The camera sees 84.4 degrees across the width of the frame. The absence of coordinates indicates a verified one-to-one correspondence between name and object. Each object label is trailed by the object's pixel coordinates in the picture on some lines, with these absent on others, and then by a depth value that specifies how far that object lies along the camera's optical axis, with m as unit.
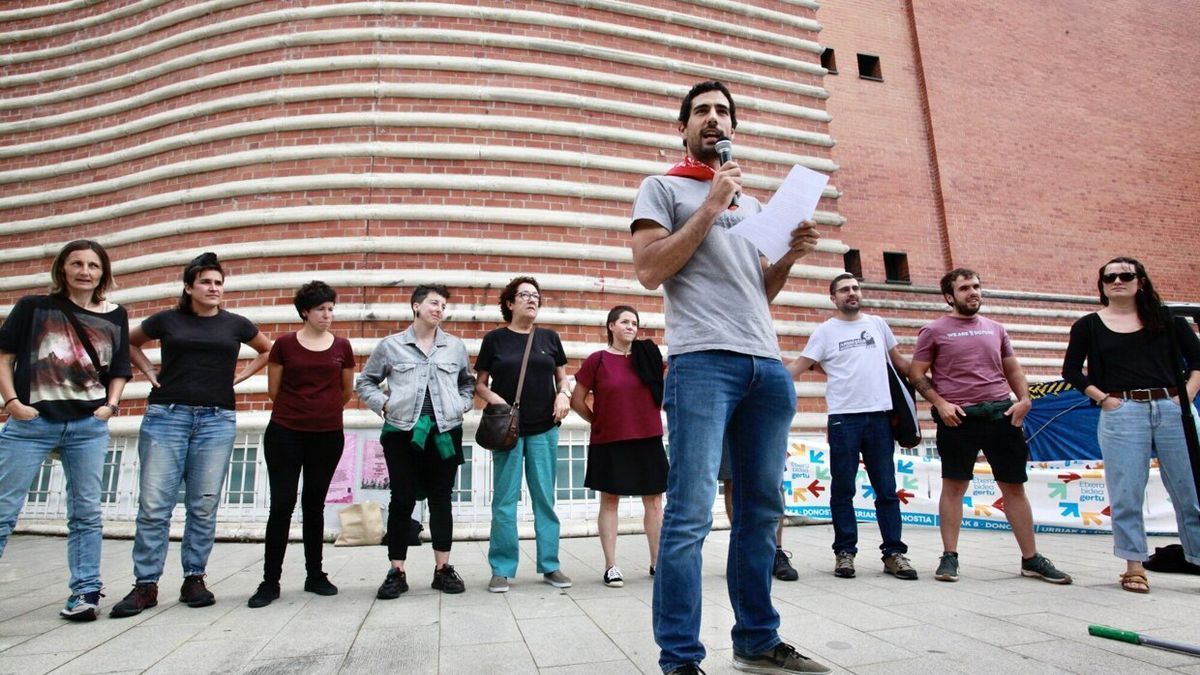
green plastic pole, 2.45
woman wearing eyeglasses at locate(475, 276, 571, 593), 4.21
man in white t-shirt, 4.34
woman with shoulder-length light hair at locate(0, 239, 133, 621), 3.43
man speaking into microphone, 2.18
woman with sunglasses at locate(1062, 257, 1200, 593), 3.86
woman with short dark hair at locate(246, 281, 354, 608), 4.01
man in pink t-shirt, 4.20
